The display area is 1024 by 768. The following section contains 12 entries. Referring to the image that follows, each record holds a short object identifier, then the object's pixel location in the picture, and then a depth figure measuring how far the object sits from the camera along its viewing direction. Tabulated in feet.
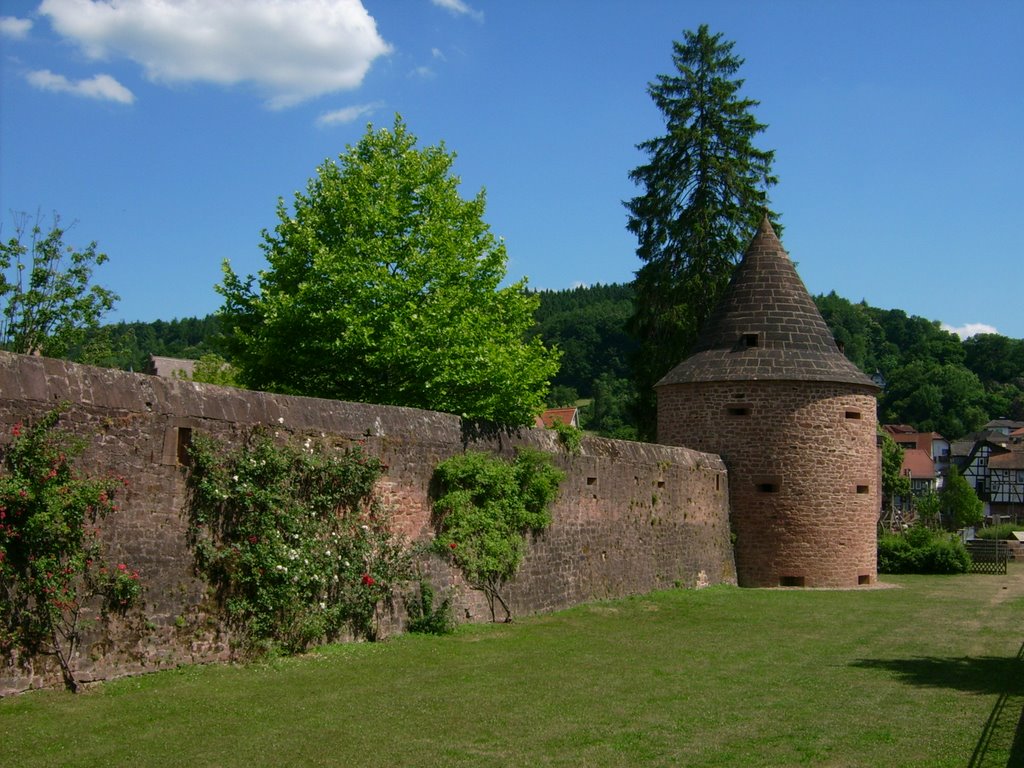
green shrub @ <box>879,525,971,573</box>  97.35
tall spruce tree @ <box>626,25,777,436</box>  103.71
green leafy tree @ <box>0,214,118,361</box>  73.15
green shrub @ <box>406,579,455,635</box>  44.73
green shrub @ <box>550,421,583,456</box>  55.94
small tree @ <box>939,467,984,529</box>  219.20
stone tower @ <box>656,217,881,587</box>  77.77
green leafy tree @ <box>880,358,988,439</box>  374.63
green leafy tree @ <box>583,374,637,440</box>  264.52
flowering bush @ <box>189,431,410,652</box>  35.58
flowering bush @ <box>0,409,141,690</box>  29.07
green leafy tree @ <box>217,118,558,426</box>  68.28
